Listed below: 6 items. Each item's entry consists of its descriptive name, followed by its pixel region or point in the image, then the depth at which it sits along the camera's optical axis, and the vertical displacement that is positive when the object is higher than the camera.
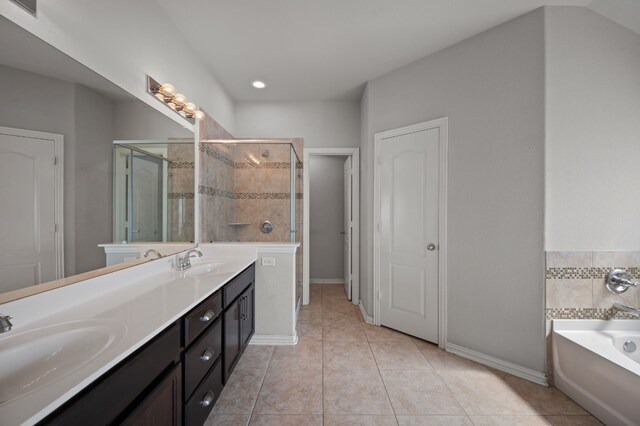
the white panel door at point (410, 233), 2.39 -0.20
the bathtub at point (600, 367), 1.40 -0.92
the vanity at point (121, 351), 0.63 -0.42
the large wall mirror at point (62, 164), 0.92 +0.21
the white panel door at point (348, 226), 3.48 -0.18
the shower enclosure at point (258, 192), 3.02 +0.25
